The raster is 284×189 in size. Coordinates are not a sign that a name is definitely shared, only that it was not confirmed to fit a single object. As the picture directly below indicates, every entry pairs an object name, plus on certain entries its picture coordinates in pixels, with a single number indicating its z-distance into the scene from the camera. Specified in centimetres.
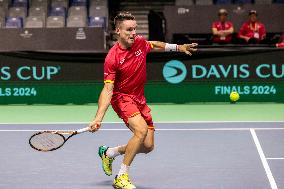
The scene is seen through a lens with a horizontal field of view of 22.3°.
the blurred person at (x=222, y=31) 1602
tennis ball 1352
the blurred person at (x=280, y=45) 1444
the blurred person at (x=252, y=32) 1585
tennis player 619
